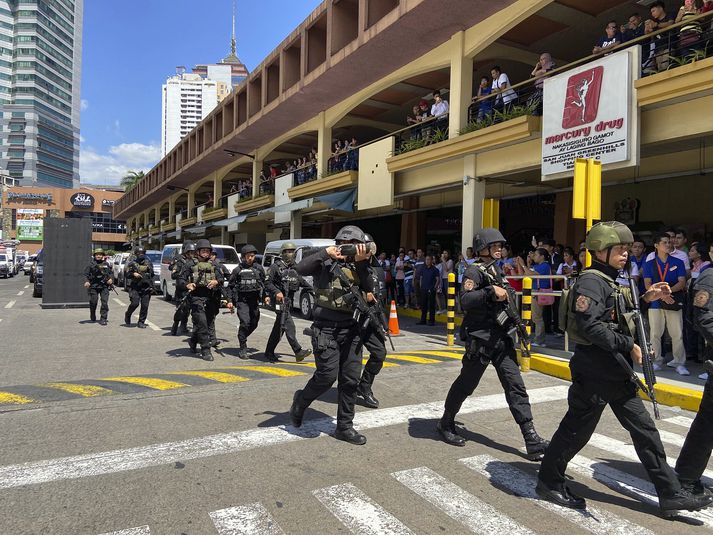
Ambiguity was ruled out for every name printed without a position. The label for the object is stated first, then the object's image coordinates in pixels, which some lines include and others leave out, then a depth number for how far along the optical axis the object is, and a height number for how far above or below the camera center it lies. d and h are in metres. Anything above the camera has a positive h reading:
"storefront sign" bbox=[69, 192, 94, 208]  82.94 +9.41
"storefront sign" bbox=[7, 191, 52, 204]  82.12 +9.64
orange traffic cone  10.79 -1.25
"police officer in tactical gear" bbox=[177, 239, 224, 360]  8.14 -0.54
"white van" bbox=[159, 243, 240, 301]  17.61 +0.00
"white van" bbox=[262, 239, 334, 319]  12.97 -0.81
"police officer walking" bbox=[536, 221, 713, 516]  3.18 -0.71
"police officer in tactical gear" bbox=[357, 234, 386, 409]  5.57 -1.15
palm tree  69.00 +11.73
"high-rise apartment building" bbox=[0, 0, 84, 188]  117.94 +41.52
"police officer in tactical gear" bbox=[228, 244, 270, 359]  8.23 -0.49
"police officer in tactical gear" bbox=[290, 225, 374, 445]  4.41 -0.63
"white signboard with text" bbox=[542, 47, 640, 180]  8.78 +2.88
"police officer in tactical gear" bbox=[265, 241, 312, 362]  7.94 -0.58
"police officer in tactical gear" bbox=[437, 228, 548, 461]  4.22 -0.61
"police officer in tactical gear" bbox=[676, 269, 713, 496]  3.36 -1.02
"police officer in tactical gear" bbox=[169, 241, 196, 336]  9.51 -0.86
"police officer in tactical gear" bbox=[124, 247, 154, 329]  11.20 -0.56
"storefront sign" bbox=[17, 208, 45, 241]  81.81 +5.34
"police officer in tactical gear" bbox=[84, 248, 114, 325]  12.03 -0.55
